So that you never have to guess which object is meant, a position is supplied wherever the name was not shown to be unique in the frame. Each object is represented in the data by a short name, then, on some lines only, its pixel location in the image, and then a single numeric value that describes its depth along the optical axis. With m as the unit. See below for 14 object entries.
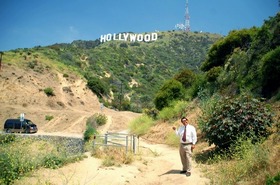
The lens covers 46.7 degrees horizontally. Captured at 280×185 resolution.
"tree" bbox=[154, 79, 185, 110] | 26.94
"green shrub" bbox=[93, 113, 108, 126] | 39.81
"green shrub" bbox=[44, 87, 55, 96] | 55.88
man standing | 10.41
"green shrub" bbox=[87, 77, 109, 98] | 62.53
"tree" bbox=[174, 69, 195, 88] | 29.48
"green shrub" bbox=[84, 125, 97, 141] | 26.69
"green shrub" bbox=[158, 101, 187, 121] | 23.29
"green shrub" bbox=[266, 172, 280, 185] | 6.67
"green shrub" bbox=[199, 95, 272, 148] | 11.60
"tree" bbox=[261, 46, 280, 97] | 15.11
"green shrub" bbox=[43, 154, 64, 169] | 11.64
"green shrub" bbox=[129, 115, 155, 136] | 25.31
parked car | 35.97
